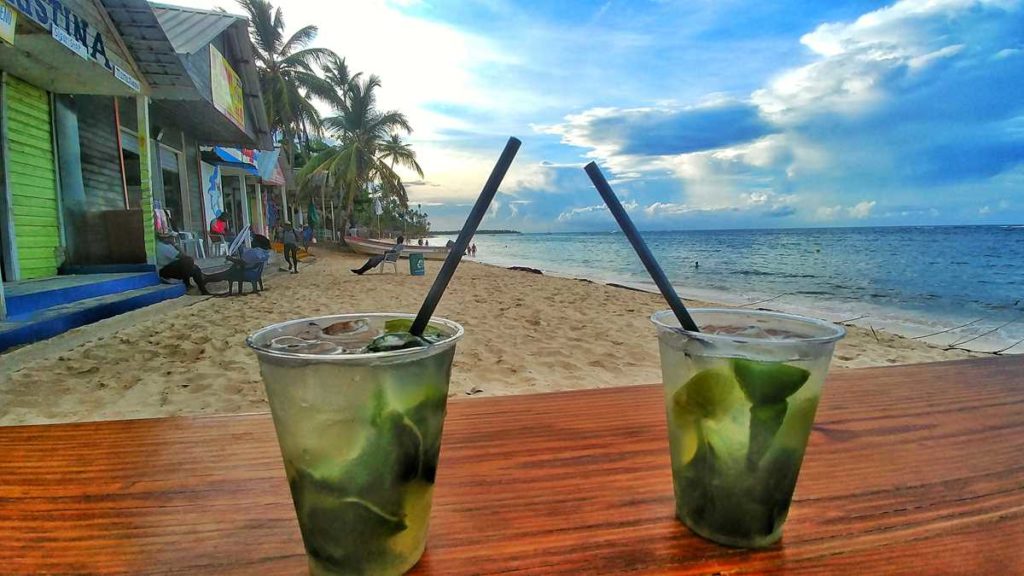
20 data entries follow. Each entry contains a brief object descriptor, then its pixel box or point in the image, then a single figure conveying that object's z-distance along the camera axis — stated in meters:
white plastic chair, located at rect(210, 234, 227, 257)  9.52
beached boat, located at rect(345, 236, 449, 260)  18.86
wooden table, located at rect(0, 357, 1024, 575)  0.46
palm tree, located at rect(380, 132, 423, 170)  22.92
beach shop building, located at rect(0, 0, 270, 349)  3.93
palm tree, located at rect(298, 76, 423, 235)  21.20
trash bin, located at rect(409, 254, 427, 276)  11.38
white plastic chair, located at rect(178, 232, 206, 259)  7.97
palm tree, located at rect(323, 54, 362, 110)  21.69
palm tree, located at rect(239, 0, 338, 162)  17.19
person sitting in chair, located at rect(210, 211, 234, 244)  9.84
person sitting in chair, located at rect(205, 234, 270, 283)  6.42
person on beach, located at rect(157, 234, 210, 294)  6.04
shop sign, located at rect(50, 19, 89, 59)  3.71
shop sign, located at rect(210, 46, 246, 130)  7.25
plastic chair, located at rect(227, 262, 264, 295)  6.60
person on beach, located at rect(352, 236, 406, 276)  10.68
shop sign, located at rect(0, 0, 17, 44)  3.03
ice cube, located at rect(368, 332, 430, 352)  0.44
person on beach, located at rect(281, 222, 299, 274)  10.80
